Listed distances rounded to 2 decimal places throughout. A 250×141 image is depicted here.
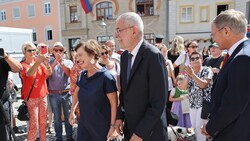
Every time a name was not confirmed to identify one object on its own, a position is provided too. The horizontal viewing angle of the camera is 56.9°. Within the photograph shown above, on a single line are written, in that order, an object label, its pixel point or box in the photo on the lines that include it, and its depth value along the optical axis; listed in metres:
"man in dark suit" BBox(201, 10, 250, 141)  1.74
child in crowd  4.66
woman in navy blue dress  2.64
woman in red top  3.71
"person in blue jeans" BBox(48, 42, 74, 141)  4.36
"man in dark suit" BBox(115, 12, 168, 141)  2.05
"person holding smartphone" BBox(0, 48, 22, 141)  2.72
